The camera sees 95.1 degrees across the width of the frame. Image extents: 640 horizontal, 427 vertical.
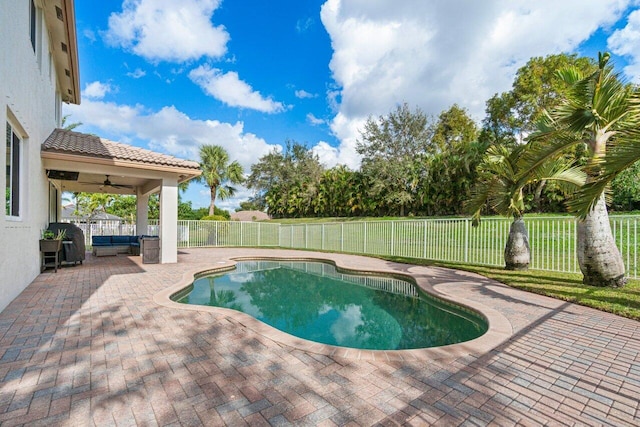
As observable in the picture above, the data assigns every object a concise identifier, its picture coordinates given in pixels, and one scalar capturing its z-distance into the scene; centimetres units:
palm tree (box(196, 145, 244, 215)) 2656
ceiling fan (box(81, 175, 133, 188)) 1258
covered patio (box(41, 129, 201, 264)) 884
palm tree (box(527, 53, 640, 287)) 573
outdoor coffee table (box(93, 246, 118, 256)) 1311
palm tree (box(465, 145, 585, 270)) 778
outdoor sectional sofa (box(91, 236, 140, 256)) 1334
